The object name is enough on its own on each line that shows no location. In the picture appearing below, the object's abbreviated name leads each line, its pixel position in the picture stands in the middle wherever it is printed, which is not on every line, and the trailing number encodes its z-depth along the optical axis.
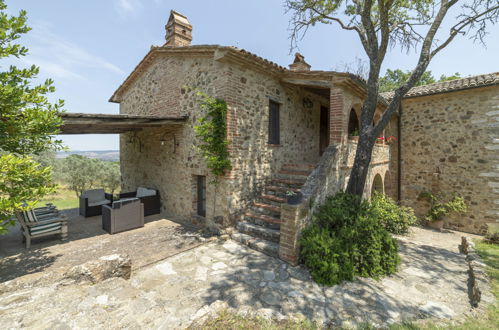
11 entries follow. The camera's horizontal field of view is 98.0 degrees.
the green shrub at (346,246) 4.38
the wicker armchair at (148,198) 7.95
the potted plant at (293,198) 4.83
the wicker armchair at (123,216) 6.27
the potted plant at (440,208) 9.81
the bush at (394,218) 8.30
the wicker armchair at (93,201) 7.83
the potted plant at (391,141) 11.47
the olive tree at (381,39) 5.58
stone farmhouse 6.15
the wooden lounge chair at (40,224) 5.25
